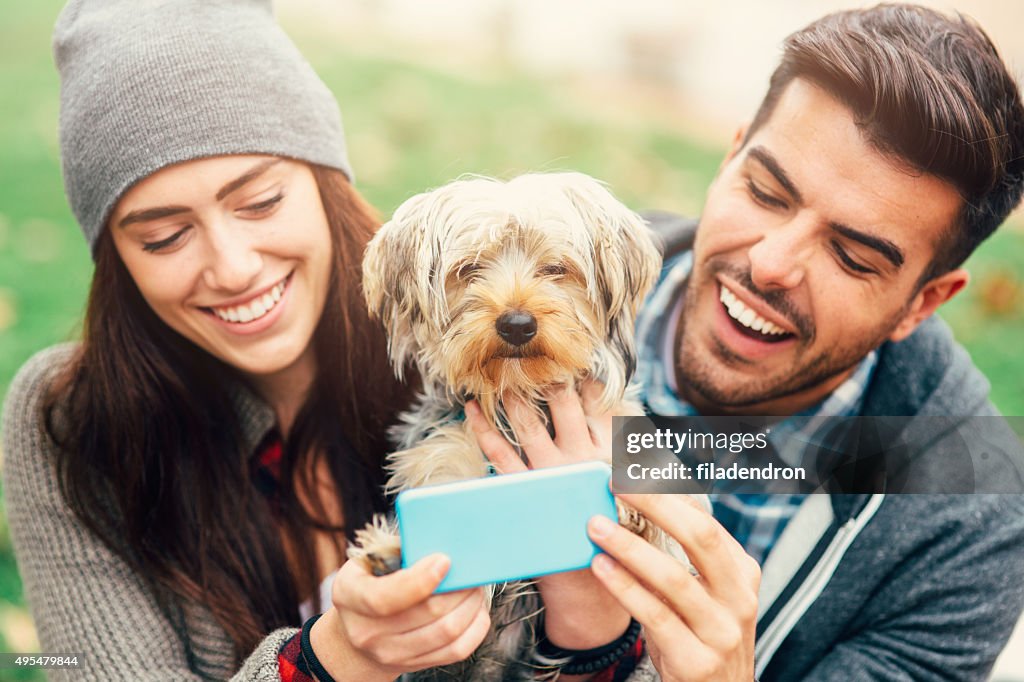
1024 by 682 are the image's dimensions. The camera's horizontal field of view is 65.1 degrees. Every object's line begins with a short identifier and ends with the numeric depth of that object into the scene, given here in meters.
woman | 2.60
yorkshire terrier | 2.52
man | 2.59
